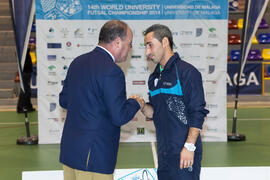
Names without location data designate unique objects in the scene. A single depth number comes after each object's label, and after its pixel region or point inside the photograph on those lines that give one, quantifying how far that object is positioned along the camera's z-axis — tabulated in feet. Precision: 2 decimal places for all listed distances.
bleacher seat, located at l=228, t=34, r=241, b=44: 47.11
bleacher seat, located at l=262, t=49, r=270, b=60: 46.63
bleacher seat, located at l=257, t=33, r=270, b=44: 47.83
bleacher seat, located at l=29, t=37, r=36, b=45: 47.26
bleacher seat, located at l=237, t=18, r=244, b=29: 49.26
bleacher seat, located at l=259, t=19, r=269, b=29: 48.88
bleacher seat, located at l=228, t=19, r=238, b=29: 48.27
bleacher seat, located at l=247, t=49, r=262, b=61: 45.32
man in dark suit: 10.04
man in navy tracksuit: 10.84
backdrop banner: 25.40
